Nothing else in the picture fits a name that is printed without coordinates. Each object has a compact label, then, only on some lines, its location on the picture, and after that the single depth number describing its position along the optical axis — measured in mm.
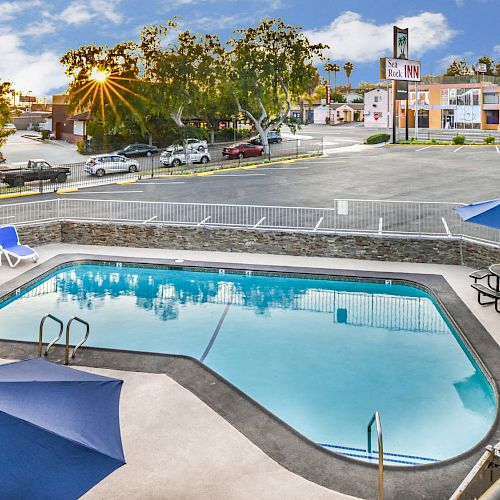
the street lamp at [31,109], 98331
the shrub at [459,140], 56562
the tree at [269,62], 47906
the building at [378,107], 97125
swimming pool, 10555
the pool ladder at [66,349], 12195
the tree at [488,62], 137750
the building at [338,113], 108000
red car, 47969
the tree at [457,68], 151600
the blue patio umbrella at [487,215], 14711
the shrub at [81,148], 56862
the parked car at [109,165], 40719
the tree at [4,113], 45188
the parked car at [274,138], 58906
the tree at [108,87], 54156
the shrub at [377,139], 59094
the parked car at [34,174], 35938
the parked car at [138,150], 50406
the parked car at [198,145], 46650
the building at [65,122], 63769
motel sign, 57312
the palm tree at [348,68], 189000
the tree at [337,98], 127250
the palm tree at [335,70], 159338
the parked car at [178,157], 44281
